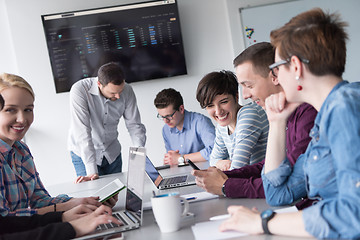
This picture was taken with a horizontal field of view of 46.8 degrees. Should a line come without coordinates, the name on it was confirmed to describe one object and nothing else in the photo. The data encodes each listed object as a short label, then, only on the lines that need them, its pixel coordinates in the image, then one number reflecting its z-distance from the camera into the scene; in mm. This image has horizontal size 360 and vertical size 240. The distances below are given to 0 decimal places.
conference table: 1153
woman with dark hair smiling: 1974
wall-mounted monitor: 4426
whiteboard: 4578
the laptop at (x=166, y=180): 2045
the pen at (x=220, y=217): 1227
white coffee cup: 1158
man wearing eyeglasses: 3275
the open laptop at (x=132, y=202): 1284
